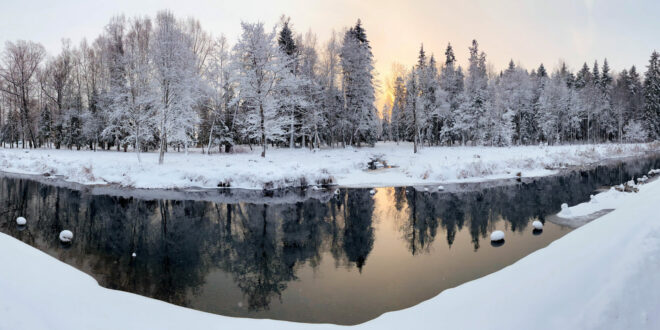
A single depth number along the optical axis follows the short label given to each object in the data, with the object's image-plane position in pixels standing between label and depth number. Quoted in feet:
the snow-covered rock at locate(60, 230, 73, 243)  33.84
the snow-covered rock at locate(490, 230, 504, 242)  34.01
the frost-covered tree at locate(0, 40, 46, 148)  132.98
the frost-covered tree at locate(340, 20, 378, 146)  125.49
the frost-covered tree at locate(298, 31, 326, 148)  117.50
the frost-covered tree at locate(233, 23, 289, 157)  93.25
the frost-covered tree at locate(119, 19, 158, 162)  84.12
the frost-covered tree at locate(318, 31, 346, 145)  124.88
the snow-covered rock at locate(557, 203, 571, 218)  41.71
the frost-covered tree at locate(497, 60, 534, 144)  175.88
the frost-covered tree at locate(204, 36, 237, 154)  111.55
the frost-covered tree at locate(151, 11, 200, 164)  78.69
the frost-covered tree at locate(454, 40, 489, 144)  158.40
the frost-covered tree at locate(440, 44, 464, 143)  171.53
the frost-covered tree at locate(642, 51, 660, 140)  180.14
